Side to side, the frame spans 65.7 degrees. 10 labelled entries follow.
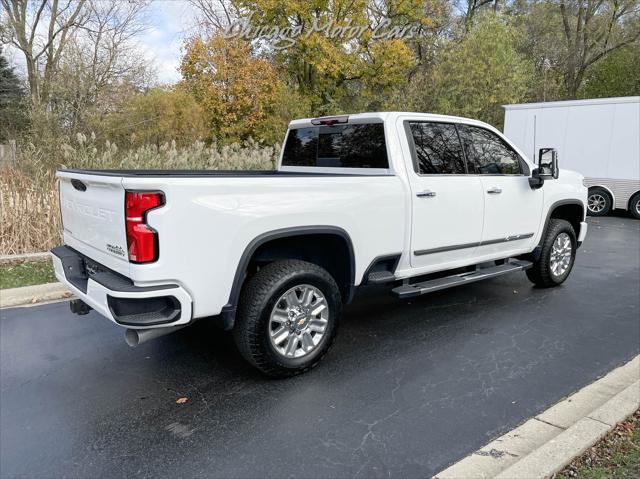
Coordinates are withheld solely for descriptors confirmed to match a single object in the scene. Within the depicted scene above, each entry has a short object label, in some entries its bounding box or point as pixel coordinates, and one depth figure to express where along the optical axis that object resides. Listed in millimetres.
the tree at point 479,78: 18438
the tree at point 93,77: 10539
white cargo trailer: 12875
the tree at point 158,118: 14406
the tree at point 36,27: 21938
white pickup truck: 2926
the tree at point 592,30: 23438
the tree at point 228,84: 18984
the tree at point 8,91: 21072
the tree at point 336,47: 21312
